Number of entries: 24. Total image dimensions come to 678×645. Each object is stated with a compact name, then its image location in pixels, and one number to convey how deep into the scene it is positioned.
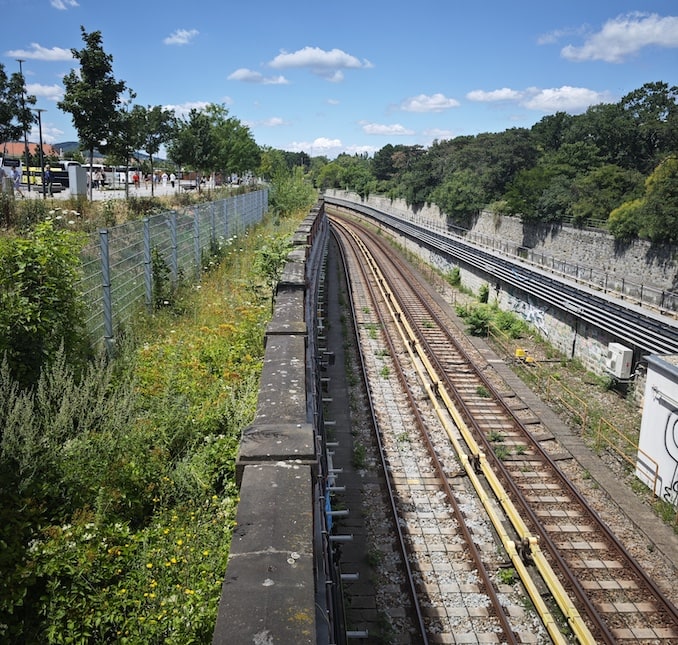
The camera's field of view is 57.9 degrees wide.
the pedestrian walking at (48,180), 23.38
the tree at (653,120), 50.88
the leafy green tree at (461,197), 48.75
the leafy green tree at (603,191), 34.59
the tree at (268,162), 62.10
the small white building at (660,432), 10.31
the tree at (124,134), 21.48
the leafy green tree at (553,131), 75.38
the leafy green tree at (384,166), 99.44
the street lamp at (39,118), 29.95
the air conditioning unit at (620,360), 15.05
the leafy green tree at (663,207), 25.28
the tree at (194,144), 32.56
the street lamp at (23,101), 32.66
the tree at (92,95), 20.05
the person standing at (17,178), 25.16
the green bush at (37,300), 5.84
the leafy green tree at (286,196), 34.91
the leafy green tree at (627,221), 27.94
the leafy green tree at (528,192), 39.19
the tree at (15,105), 29.73
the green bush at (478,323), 20.70
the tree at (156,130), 38.69
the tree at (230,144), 37.33
